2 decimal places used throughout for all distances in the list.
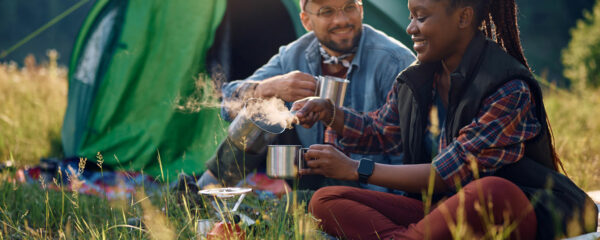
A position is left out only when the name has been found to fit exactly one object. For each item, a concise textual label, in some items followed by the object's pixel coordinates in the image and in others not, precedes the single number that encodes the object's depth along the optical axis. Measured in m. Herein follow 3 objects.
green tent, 4.00
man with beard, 2.88
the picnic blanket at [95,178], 3.46
